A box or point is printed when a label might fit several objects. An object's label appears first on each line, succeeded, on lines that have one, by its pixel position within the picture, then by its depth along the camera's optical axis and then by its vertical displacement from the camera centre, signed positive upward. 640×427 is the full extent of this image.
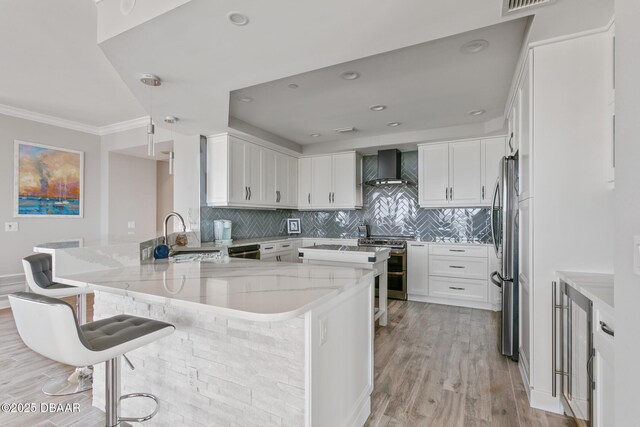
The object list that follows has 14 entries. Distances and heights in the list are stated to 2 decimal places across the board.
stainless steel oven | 4.55 -0.80
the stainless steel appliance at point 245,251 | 3.93 -0.47
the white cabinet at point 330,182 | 5.22 +0.60
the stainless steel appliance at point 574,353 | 1.46 -0.76
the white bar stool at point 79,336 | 1.15 -0.52
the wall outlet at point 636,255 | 0.80 -0.10
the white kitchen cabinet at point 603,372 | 1.19 -0.65
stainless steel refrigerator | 2.51 -0.34
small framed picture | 5.90 -0.20
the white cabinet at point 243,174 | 4.09 +0.61
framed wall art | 4.17 +0.51
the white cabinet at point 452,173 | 4.37 +0.62
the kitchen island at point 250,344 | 1.30 -0.63
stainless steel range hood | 4.95 +0.77
